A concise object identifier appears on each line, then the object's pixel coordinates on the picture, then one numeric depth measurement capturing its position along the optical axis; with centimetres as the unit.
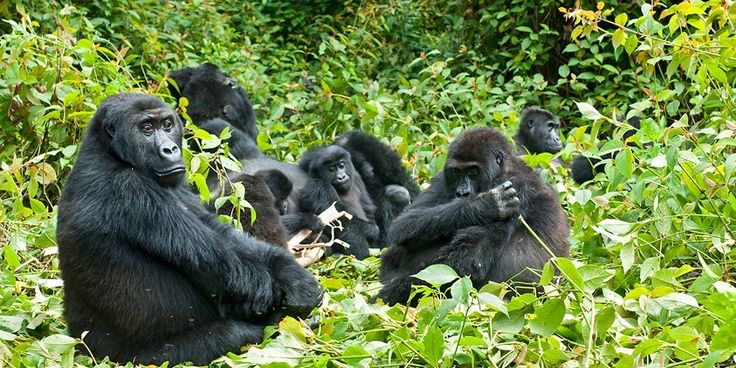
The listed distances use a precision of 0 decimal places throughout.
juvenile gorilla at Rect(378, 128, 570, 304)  1089
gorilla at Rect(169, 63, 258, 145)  1848
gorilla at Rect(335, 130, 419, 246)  1745
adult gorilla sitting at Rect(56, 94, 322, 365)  934
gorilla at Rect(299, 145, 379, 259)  1579
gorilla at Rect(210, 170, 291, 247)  1253
